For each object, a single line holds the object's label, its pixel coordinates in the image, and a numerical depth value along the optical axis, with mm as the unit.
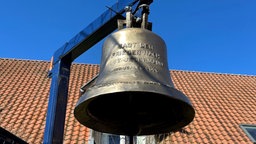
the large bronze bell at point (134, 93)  1960
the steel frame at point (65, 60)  2527
